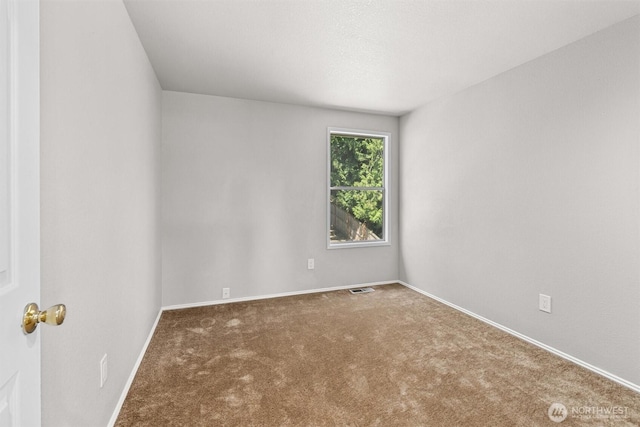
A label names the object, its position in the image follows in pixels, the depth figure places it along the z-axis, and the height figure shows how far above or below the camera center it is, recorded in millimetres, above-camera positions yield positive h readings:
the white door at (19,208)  622 +13
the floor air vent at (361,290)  3967 -1019
